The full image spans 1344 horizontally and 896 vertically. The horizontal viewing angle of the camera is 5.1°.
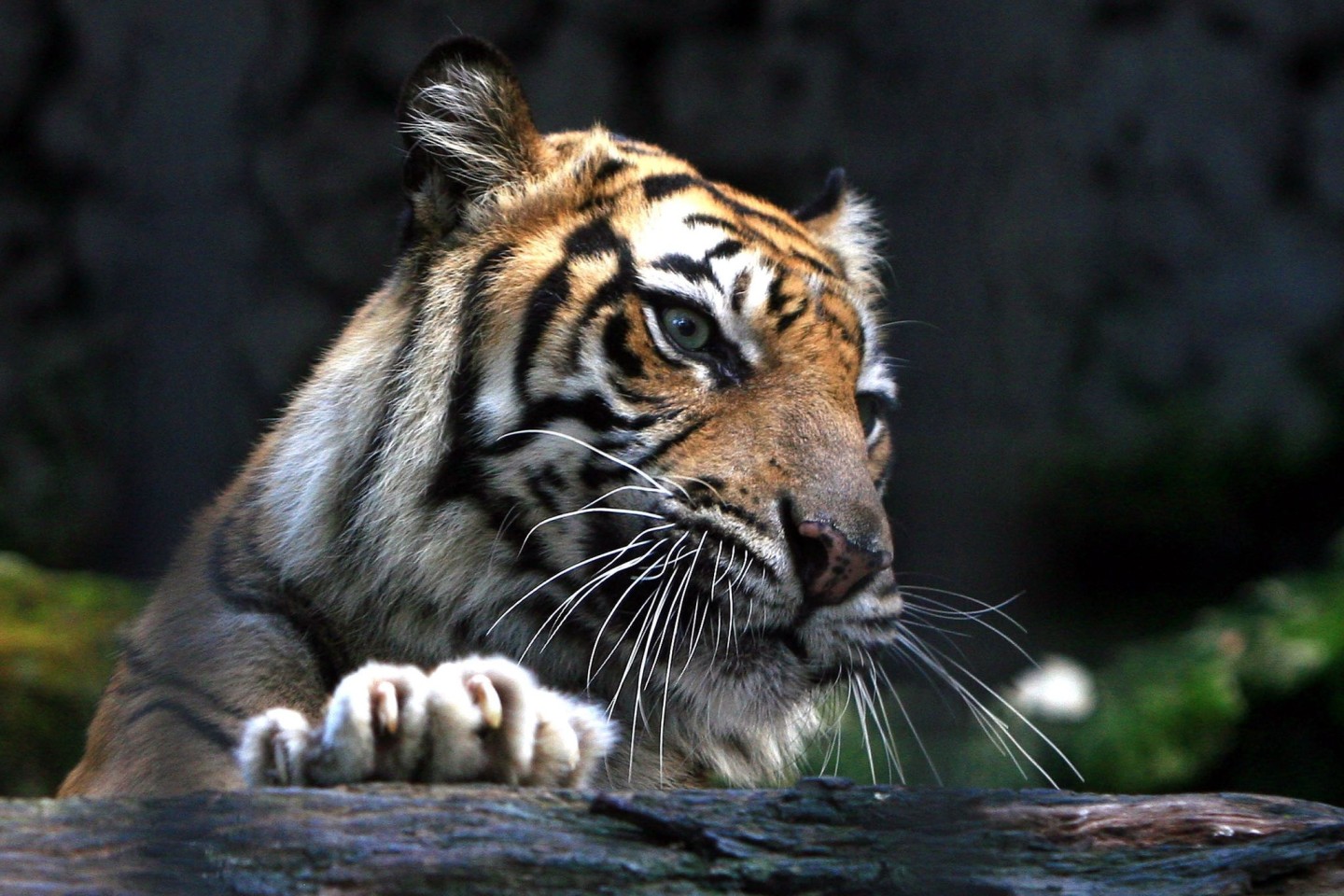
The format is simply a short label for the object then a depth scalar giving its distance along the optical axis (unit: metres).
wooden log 7.19
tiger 7.39
